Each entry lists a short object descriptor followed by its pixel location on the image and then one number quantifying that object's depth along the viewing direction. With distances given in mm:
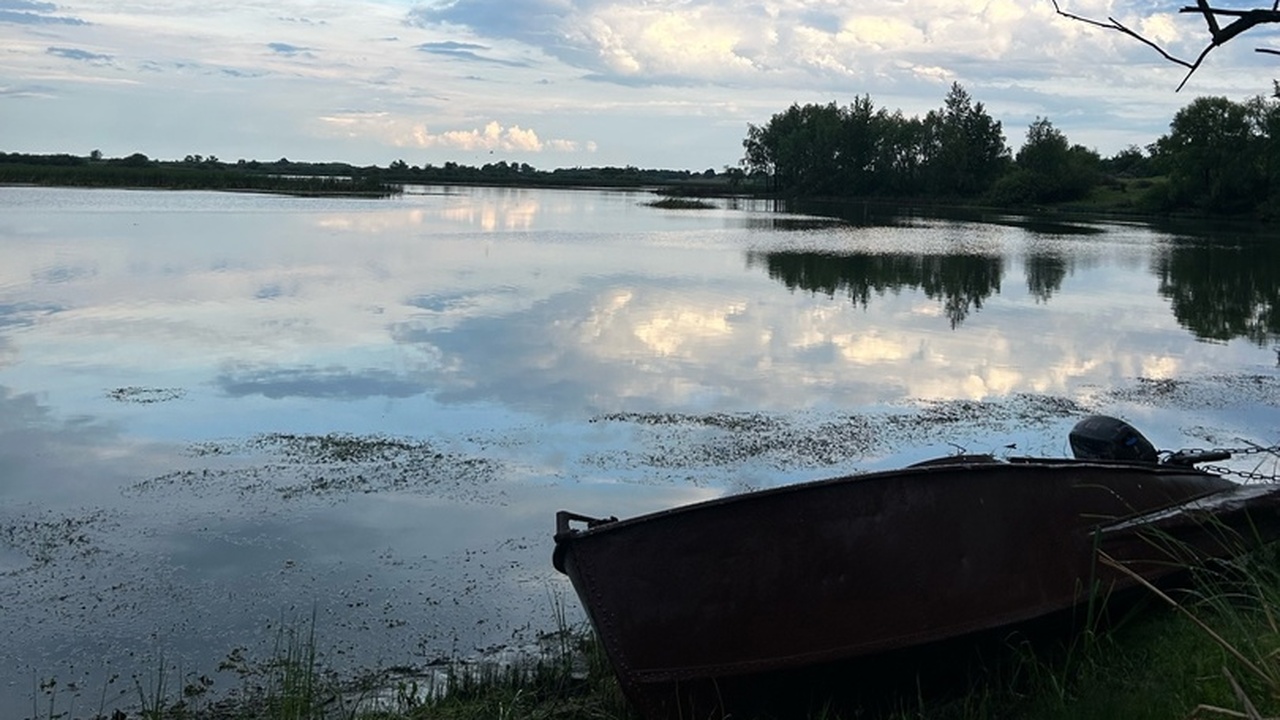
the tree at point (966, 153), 94875
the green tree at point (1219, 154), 65562
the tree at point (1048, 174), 84750
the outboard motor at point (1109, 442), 7062
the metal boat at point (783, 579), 4789
